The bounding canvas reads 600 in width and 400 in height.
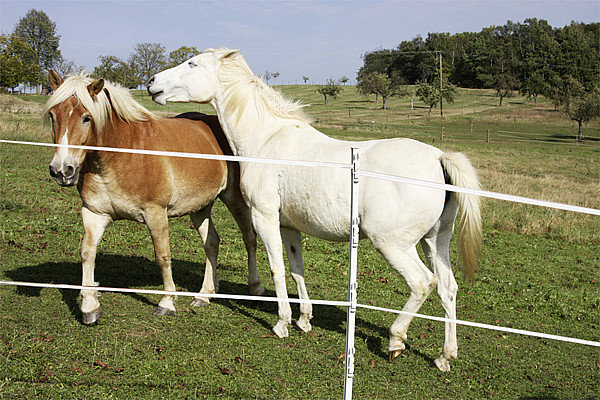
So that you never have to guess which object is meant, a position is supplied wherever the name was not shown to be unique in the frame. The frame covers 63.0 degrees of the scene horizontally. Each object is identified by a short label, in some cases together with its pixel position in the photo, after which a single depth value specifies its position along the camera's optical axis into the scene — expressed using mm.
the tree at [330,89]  72188
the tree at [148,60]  56719
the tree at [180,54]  54031
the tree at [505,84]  76688
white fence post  3133
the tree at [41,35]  58219
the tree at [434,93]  56406
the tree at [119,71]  47853
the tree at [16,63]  43825
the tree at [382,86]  70188
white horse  4570
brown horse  4727
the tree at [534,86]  74906
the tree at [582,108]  43250
